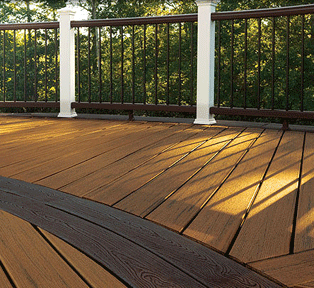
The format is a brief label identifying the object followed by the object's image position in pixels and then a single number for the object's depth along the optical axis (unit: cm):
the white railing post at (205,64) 403
